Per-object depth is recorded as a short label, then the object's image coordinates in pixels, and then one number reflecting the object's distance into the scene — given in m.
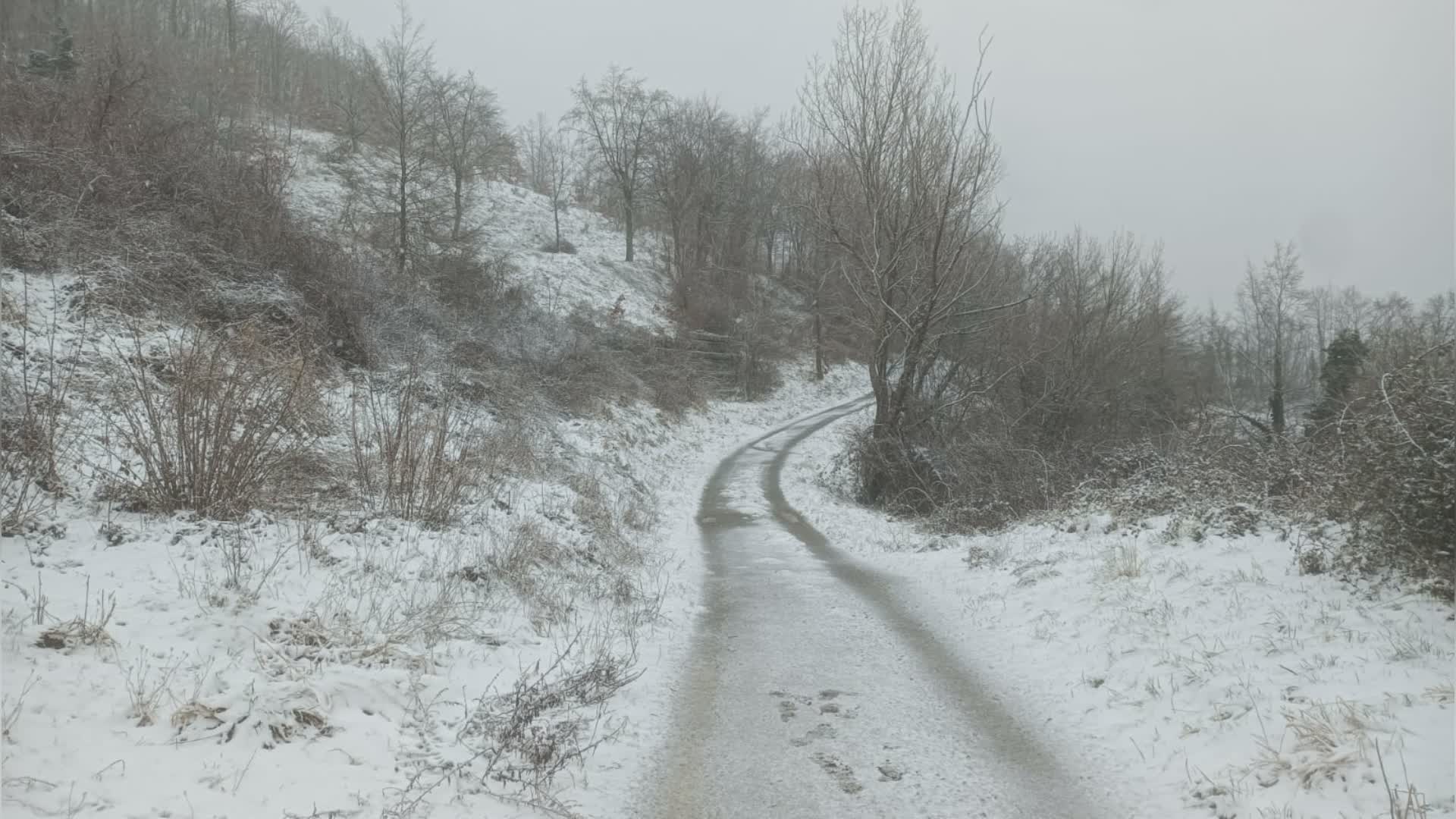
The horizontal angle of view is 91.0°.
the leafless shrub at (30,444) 5.36
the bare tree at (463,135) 35.47
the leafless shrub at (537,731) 4.22
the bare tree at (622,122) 48.50
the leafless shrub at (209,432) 6.37
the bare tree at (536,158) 64.12
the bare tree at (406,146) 28.16
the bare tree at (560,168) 52.28
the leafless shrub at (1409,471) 5.32
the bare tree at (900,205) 17.36
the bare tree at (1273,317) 46.16
